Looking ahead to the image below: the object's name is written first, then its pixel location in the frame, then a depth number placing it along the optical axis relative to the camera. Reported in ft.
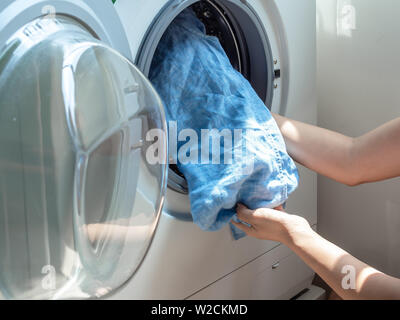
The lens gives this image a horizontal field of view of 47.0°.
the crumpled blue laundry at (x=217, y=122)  2.54
